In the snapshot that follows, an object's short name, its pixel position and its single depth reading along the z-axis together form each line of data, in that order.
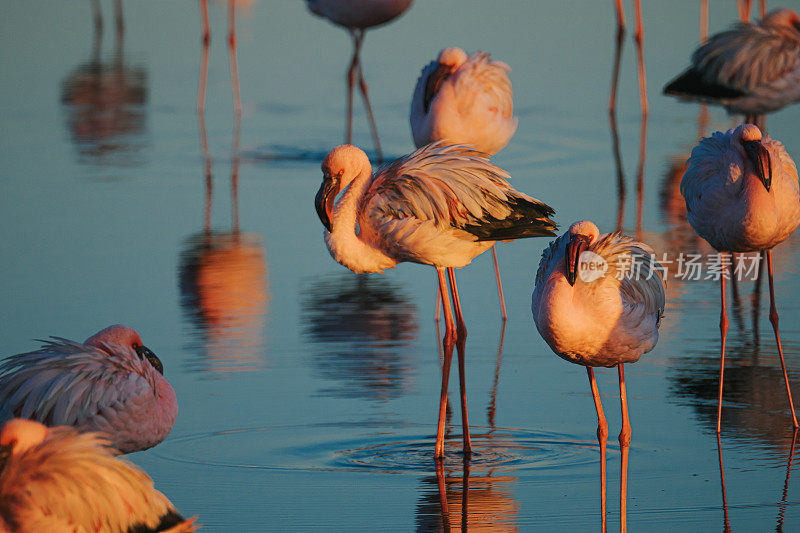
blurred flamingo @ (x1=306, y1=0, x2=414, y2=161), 24.20
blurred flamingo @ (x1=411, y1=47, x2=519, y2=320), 16.39
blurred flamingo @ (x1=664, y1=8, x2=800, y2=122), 21.33
